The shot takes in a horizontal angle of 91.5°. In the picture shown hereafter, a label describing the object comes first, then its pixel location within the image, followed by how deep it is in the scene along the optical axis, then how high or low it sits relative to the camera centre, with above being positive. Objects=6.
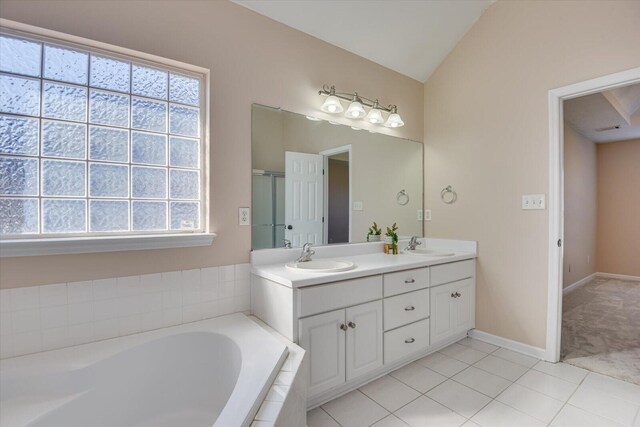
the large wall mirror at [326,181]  2.16 +0.27
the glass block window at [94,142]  1.48 +0.38
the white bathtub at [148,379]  1.27 -0.75
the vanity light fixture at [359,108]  2.41 +0.88
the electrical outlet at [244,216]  2.04 -0.01
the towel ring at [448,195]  2.93 +0.18
